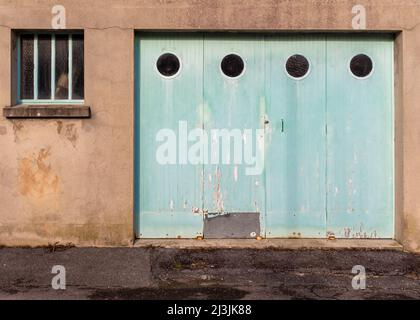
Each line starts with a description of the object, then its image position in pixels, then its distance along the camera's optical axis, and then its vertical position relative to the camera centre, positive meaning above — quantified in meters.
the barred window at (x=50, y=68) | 8.39 +1.48
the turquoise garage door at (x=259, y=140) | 8.39 +0.44
